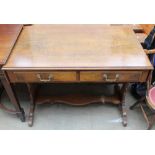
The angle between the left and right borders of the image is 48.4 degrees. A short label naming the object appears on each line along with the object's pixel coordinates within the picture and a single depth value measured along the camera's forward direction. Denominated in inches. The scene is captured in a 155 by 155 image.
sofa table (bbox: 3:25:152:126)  43.3
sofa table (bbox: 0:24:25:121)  46.2
